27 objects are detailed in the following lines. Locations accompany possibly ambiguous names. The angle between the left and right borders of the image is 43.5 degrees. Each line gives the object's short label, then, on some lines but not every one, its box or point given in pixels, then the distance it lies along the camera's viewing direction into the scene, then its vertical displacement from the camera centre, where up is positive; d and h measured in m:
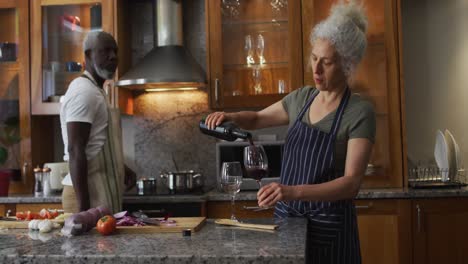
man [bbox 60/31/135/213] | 2.53 +0.05
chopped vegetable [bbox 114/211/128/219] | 1.88 -0.22
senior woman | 1.92 +0.01
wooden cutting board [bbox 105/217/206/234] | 1.74 -0.25
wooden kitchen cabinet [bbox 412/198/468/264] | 3.15 -0.50
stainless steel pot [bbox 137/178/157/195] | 3.49 -0.24
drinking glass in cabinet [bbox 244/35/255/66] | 3.64 +0.59
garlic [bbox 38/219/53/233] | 1.81 -0.24
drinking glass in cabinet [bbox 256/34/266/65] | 3.63 +0.59
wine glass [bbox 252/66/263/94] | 3.61 +0.40
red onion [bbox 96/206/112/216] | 1.89 -0.21
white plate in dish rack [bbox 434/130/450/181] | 3.45 -0.09
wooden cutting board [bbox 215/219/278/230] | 1.71 -0.24
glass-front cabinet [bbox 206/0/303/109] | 3.51 +0.56
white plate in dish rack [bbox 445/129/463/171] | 3.43 -0.07
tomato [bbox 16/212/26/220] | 2.02 -0.23
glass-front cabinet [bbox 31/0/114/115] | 3.68 +0.69
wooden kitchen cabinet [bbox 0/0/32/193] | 3.70 +0.35
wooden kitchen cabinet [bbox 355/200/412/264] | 3.16 -0.49
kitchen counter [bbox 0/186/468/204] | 3.14 -0.29
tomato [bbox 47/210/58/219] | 2.03 -0.23
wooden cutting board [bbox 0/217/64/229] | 1.91 -0.25
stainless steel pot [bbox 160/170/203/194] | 3.45 -0.22
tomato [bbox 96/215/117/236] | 1.70 -0.23
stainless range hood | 3.52 +0.50
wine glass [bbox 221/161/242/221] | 1.81 -0.10
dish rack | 3.28 -0.24
